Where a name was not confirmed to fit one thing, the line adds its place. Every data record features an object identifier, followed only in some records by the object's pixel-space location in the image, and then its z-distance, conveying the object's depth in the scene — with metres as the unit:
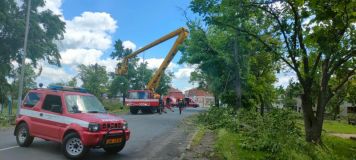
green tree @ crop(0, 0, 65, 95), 37.84
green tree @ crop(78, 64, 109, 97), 53.01
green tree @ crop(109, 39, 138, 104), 56.31
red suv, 10.86
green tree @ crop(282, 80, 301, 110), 17.55
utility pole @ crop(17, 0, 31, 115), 20.81
